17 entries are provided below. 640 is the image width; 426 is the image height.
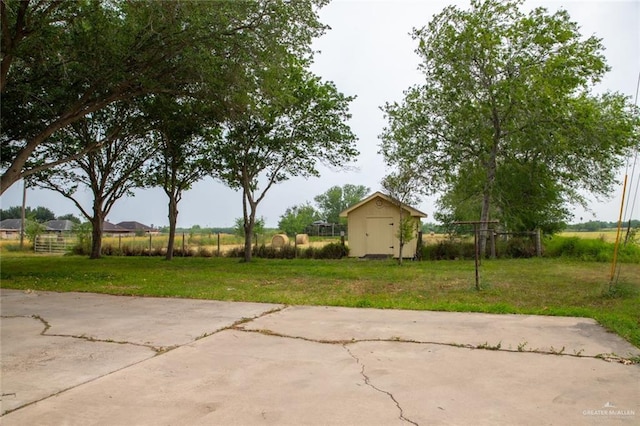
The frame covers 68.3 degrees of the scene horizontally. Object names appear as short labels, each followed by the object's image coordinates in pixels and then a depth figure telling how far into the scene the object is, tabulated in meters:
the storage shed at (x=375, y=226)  22.36
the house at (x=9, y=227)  74.51
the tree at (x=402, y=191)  17.39
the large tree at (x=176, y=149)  16.61
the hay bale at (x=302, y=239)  30.86
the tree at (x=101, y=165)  19.80
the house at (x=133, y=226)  77.22
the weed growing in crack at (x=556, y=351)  4.71
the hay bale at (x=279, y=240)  26.60
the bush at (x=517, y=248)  20.53
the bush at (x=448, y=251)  20.17
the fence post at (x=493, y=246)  19.75
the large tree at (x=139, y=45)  10.32
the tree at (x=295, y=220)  61.83
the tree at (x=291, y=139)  18.98
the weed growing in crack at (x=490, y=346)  4.87
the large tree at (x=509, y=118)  18.44
